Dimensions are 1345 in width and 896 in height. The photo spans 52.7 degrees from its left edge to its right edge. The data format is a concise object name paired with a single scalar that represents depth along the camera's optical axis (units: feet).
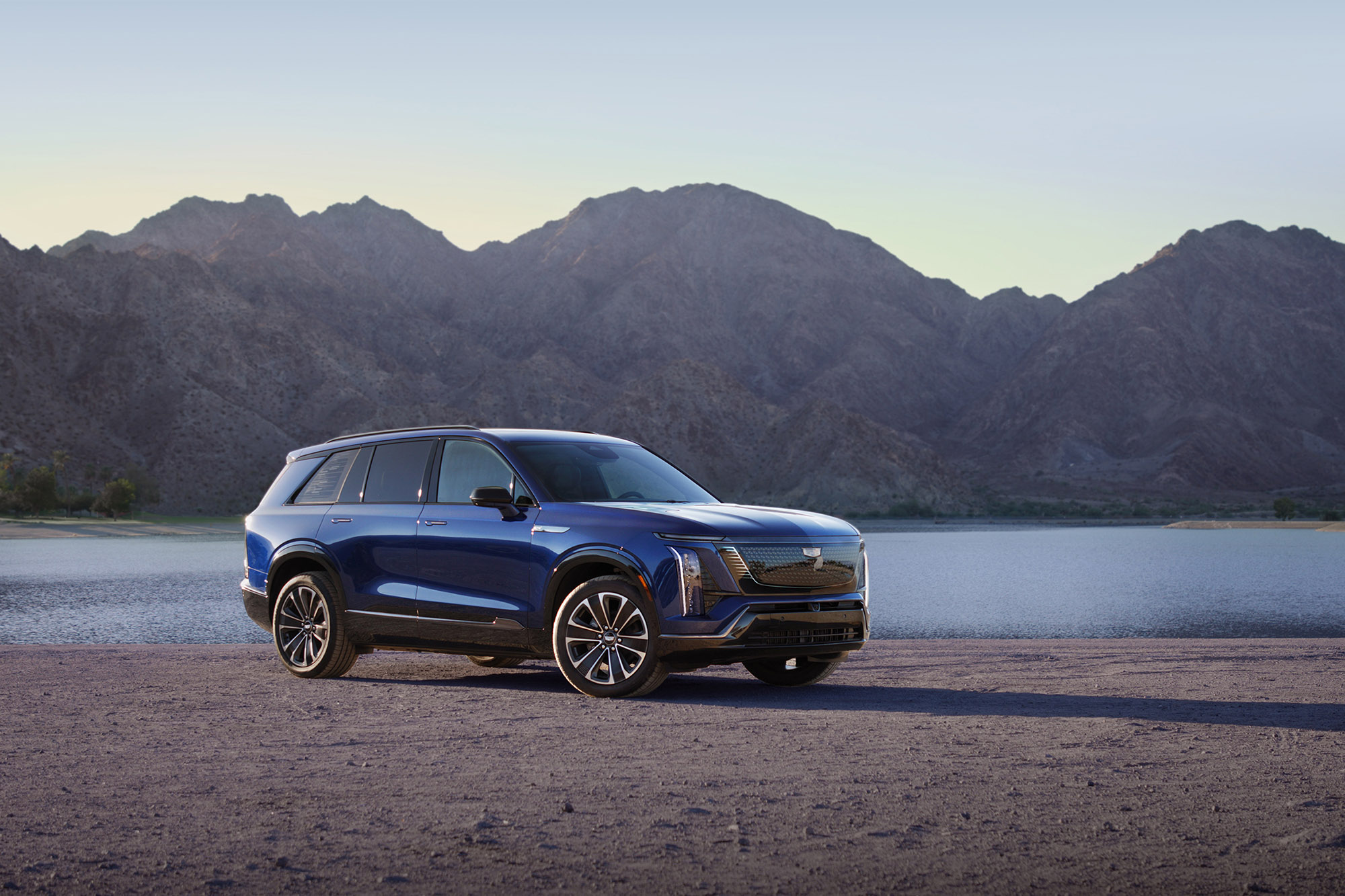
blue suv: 30.99
